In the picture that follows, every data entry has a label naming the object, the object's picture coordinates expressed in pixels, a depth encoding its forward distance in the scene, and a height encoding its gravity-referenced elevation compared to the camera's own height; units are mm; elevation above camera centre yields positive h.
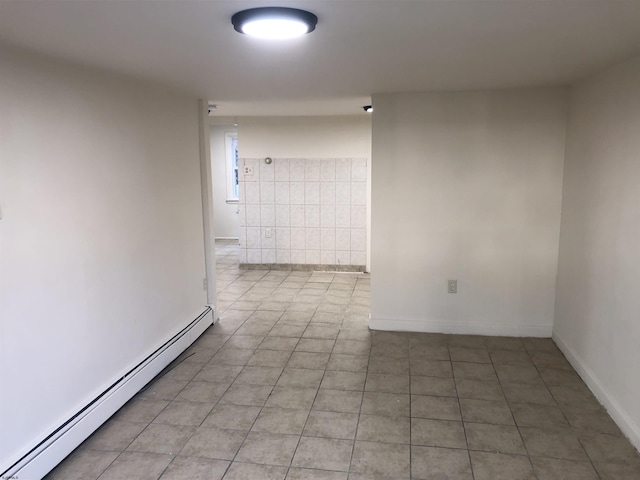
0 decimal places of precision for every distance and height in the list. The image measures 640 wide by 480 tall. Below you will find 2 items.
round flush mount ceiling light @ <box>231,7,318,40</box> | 1729 +602
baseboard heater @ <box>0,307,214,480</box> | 2135 -1258
